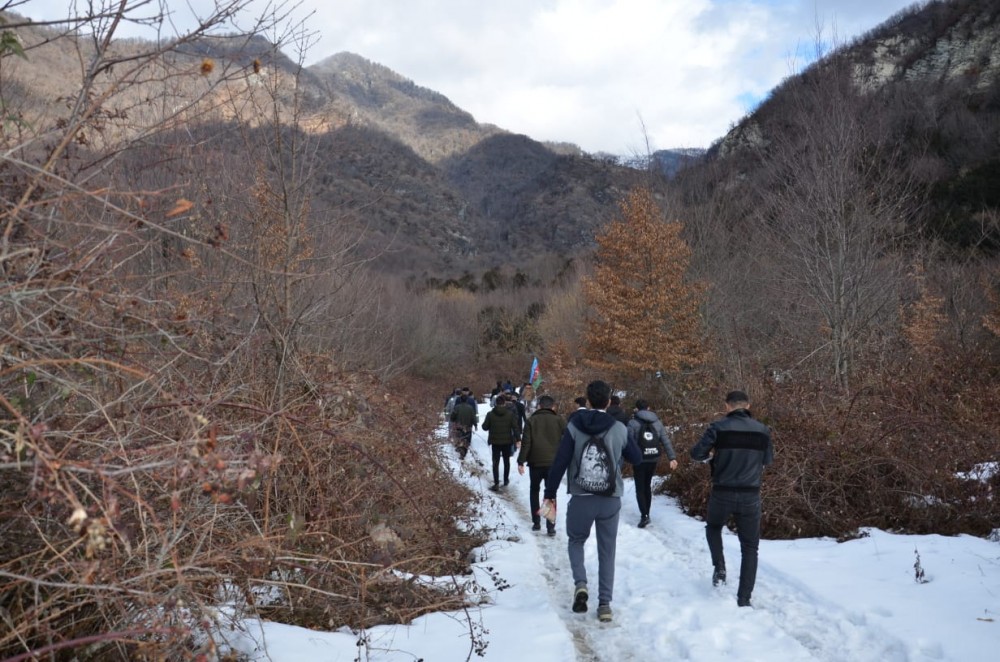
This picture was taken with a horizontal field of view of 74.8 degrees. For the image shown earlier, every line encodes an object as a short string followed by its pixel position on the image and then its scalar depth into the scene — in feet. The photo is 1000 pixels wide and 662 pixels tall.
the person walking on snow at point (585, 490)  18.88
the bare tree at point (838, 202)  40.22
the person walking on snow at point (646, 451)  30.45
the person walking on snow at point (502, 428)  41.19
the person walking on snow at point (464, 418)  49.03
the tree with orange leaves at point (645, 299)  60.54
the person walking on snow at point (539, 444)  30.32
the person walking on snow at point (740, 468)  18.98
